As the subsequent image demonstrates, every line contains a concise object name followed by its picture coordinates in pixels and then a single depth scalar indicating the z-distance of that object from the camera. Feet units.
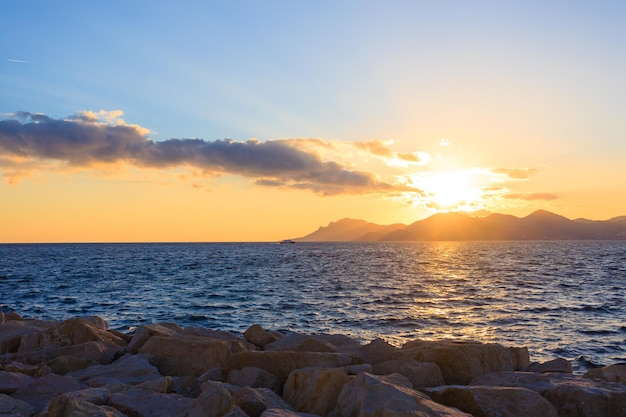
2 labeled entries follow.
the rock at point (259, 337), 47.85
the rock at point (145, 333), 42.45
